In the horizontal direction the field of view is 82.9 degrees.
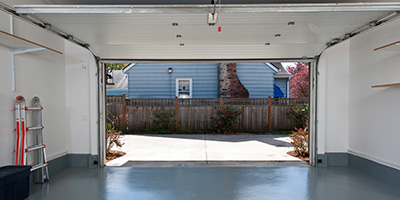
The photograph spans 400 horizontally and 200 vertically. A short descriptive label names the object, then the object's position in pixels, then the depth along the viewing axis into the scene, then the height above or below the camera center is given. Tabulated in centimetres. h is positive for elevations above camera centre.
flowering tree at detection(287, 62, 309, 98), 1348 +64
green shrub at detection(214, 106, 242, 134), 936 -102
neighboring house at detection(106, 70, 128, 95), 1418 +67
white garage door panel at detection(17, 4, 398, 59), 322 +110
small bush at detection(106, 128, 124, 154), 565 -106
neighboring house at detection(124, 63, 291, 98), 1116 +78
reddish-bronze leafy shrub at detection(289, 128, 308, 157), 571 -120
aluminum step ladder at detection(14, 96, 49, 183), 351 -72
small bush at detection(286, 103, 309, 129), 929 -76
